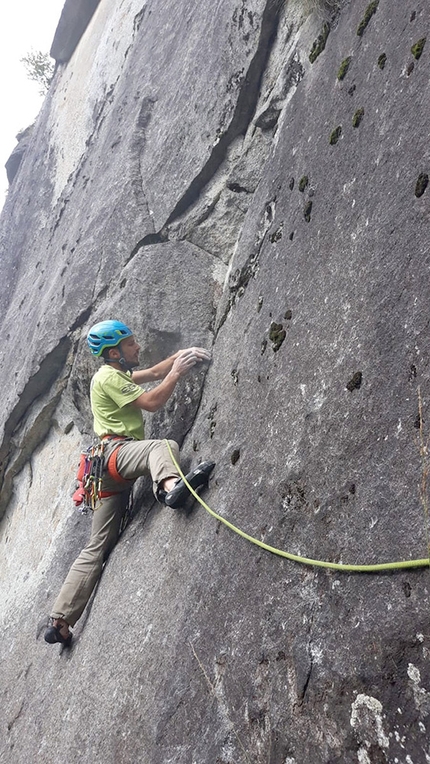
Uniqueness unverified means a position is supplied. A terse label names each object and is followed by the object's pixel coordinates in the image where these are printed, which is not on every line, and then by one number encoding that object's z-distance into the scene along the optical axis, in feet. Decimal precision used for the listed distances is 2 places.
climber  20.98
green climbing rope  10.34
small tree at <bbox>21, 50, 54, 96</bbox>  79.51
